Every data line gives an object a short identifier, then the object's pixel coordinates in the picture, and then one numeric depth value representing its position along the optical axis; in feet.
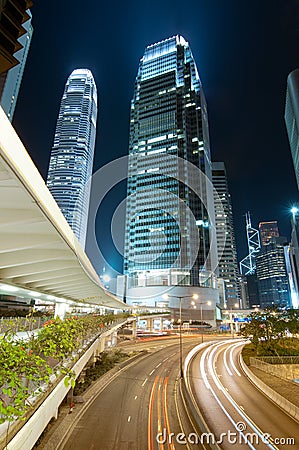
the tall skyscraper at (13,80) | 351.42
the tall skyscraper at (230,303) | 638.41
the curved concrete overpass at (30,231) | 19.62
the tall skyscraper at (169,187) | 386.11
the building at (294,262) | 484.74
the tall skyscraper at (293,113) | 454.40
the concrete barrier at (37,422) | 24.13
